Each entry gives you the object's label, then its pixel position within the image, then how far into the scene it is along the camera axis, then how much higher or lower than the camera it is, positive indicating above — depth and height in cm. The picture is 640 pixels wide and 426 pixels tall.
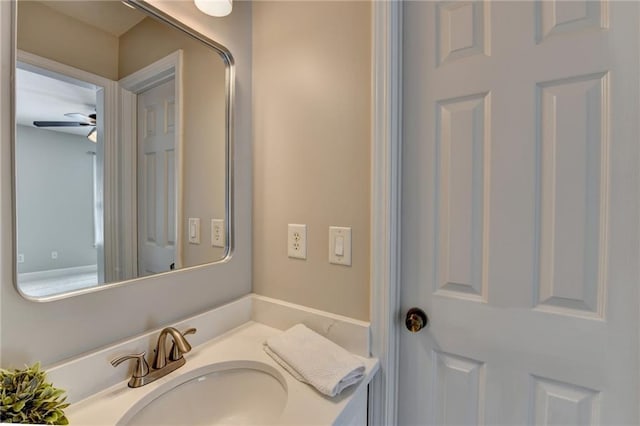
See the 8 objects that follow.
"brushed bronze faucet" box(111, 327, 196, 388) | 71 -42
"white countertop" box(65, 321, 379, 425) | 61 -46
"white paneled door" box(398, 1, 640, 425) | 65 -1
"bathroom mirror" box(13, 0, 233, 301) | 61 +17
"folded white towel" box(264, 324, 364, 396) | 70 -42
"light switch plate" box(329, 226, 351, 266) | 91 -12
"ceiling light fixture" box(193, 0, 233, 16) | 90 +67
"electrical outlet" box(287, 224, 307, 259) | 100 -12
